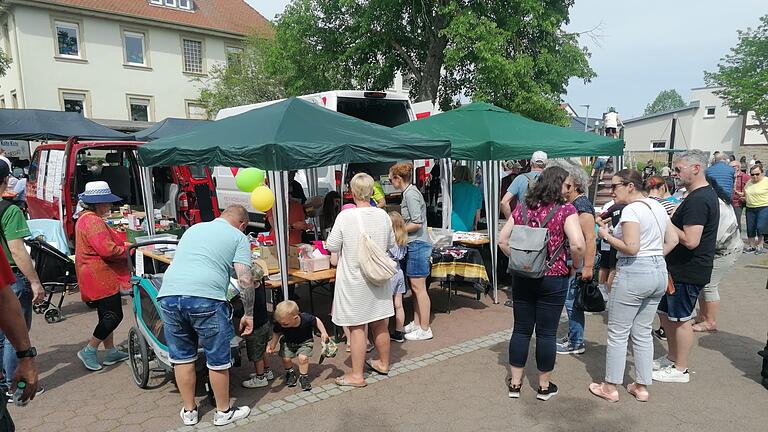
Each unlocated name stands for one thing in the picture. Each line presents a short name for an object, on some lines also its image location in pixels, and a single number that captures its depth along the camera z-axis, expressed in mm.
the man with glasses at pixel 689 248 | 3791
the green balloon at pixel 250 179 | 6172
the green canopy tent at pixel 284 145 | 4633
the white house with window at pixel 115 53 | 22219
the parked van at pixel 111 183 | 7374
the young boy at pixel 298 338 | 3887
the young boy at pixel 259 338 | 3934
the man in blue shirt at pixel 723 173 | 8562
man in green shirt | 3646
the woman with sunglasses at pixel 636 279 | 3541
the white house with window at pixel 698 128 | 37969
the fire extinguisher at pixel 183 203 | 8906
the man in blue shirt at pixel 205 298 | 3236
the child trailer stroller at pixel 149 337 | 3773
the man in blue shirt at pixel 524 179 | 5898
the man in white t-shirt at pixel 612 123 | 15484
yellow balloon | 5062
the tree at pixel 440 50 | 13281
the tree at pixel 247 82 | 22531
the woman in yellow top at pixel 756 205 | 9336
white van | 8469
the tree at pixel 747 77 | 27703
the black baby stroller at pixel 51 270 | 5645
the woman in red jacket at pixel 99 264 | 4230
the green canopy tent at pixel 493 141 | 6344
